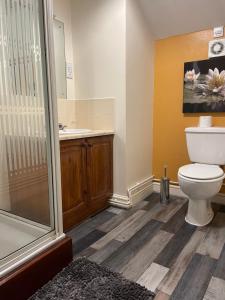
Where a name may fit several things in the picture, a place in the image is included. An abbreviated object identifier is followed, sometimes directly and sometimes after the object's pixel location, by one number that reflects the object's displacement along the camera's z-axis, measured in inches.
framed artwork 85.9
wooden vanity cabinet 68.7
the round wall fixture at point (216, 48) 84.1
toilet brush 93.9
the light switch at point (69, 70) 91.7
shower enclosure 45.8
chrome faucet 82.6
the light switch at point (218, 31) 83.7
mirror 86.1
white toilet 69.7
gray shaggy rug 45.9
